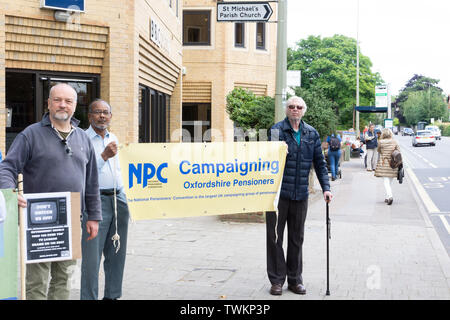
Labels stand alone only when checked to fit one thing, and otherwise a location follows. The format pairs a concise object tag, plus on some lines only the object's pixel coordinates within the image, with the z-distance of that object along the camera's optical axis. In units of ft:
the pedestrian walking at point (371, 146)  75.20
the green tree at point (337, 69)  174.32
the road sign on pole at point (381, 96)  118.11
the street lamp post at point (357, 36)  150.20
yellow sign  18.19
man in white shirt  16.43
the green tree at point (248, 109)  48.11
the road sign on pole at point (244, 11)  29.81
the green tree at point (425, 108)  414.62
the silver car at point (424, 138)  184.14
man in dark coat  19.71
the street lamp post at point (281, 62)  32.68
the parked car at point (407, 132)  372.29
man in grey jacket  13.41
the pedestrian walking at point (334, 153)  62.18
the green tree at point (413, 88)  523.29
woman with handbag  45.01
